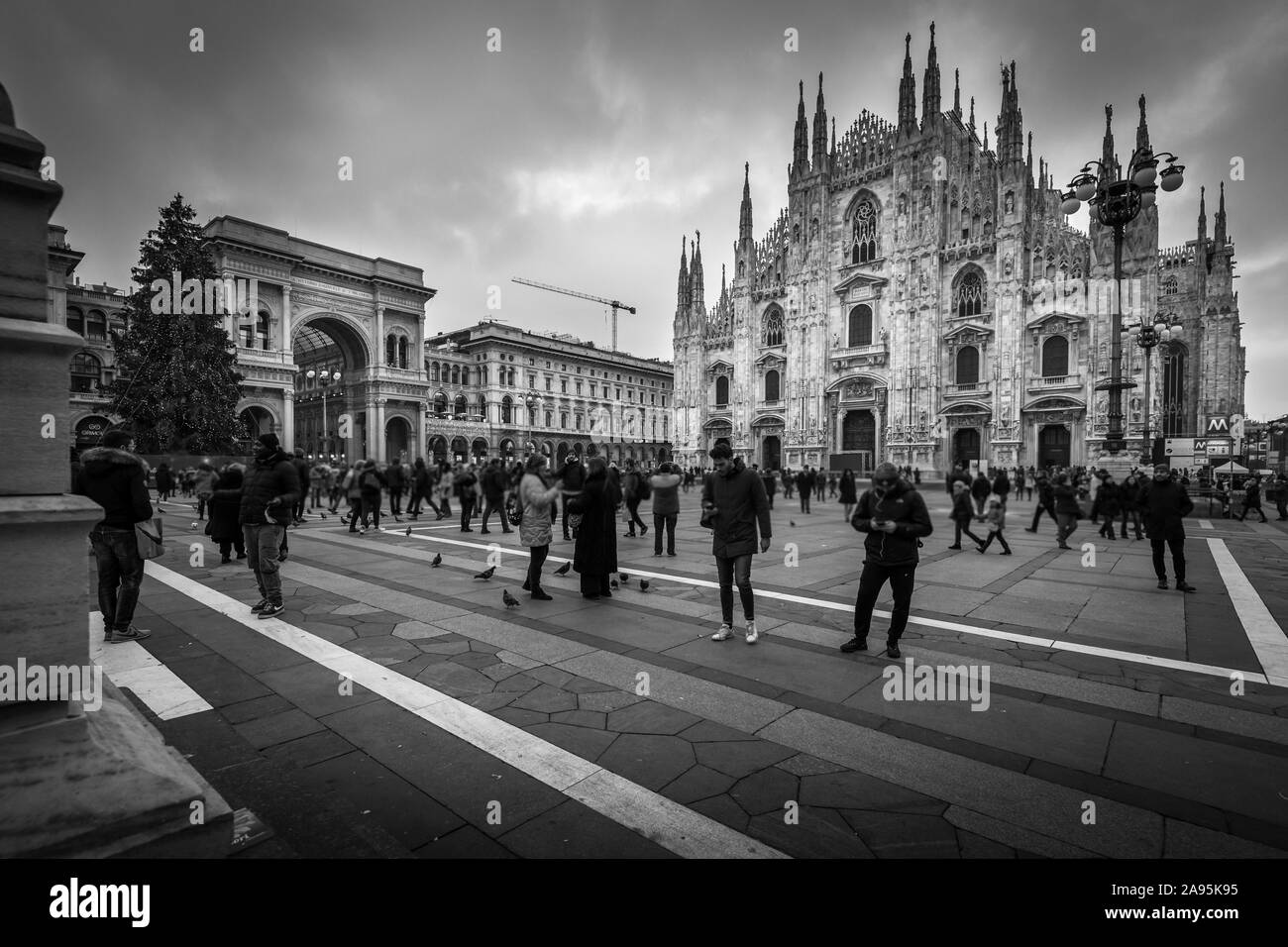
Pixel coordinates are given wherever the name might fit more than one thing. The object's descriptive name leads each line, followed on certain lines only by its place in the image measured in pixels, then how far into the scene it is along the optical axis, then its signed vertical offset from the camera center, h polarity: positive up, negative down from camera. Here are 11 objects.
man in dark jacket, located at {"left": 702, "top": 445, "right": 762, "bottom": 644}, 5.28 -0.64
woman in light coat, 6.72 -0.73
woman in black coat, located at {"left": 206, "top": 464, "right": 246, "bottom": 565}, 8.05 -0.71
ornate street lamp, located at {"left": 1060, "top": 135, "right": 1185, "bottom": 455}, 13.35 +6.11
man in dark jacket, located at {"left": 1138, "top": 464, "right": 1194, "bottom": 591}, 7.51 -0.81
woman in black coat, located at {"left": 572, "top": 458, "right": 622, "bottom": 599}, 6.69 -0.90
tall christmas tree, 28.30 +4.92
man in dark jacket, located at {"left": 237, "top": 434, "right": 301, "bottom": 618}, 5.91 -0.53
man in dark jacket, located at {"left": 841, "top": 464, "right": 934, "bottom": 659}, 4.90 -0.79
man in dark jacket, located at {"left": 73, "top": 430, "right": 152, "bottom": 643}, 5.11 -0.50
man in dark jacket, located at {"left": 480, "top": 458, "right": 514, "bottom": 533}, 13.33 -0.69
